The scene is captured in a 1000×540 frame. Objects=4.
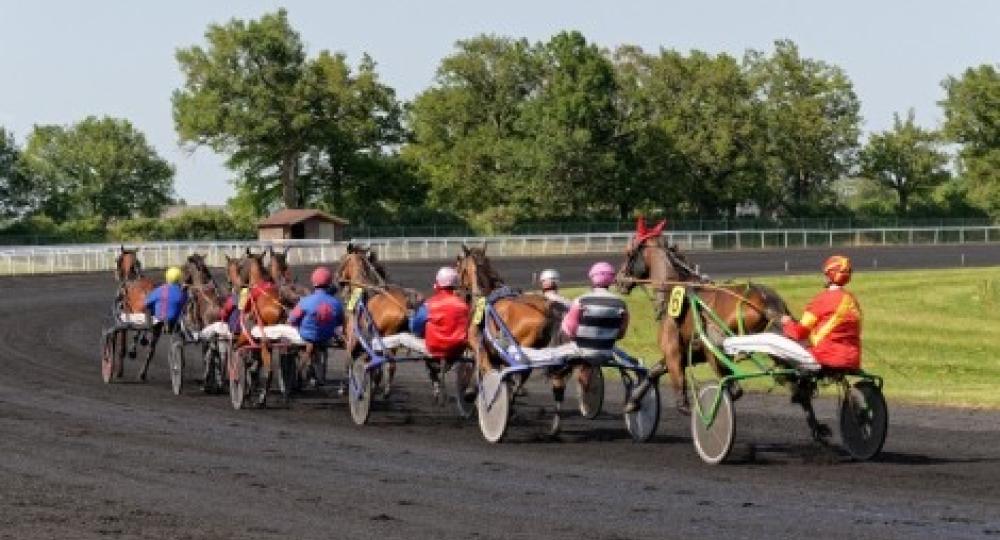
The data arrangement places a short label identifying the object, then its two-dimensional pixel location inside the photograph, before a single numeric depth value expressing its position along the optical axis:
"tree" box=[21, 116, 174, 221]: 119.05
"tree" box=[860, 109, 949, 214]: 105.56
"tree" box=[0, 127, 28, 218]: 101.81
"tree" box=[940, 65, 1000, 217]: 105.81
